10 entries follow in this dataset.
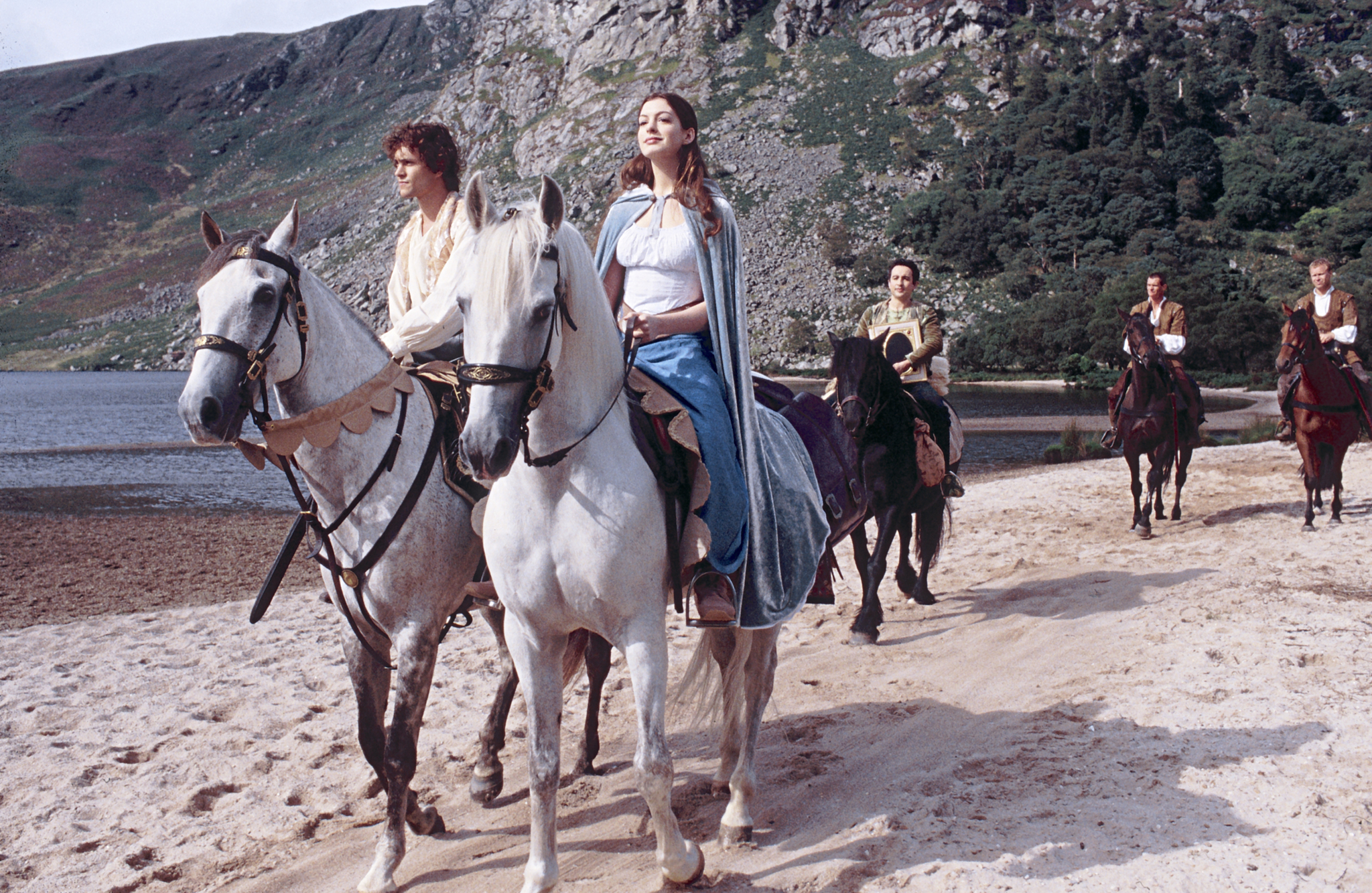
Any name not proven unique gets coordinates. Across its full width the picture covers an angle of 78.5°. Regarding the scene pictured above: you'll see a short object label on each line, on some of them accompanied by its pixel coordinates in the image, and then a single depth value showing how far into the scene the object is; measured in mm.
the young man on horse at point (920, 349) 7375
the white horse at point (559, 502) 2398
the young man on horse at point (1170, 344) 10508
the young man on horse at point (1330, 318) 9586
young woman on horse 3053
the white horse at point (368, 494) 2932
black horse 6395
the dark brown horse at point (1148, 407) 10125
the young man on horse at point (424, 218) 3799
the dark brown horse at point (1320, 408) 9453
